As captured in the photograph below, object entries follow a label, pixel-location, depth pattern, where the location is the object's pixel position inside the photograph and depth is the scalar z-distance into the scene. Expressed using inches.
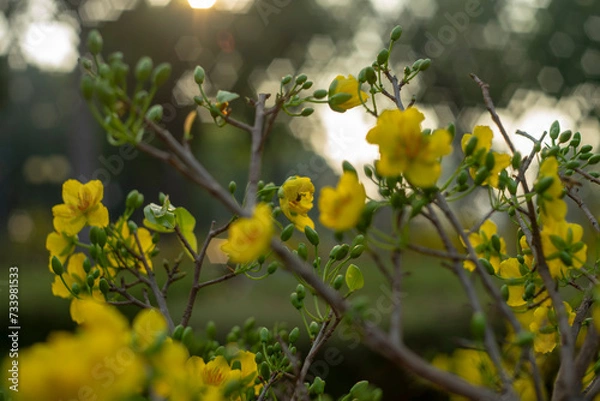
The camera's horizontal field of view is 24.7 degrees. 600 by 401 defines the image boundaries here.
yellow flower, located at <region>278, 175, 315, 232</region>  30.0
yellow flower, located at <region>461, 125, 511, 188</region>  27.5
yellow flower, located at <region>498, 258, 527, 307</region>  29.5
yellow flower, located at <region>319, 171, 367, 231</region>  24.9
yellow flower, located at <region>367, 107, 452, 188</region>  25.3
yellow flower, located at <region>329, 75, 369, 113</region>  29.4
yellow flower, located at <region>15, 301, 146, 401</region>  21.9
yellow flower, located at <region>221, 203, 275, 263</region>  23.7
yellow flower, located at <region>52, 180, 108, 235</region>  31.0
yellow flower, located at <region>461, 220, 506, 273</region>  29.9
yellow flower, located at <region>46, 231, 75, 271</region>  31.3
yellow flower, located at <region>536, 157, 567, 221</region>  26.2
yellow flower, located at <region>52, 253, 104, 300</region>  31.1
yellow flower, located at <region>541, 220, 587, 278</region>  26.2
